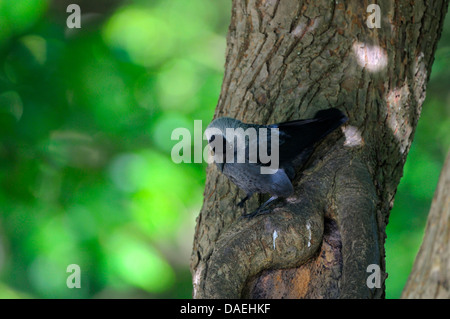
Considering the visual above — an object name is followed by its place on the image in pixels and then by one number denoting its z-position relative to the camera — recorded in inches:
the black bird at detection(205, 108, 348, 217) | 105.3
